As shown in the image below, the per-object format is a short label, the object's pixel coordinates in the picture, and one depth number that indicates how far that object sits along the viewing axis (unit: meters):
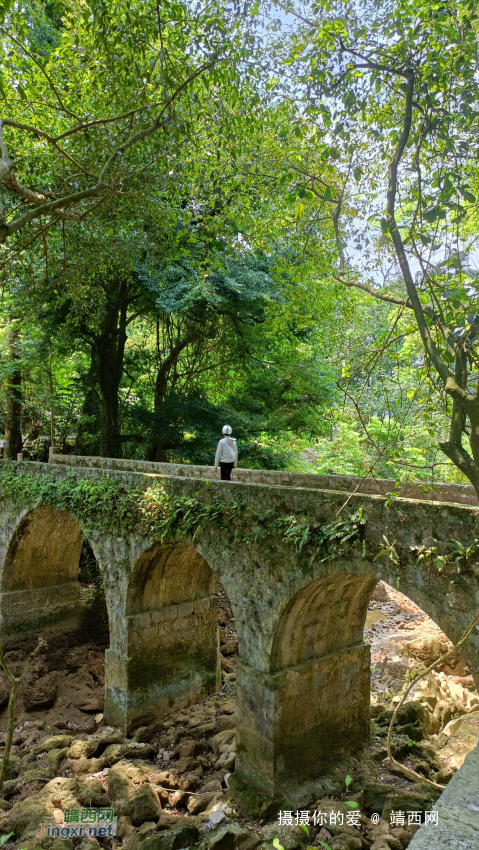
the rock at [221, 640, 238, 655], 11.09
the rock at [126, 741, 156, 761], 7.88
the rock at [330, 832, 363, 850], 5.52
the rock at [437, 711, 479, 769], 6.96
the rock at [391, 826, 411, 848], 5.61
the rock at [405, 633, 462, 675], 9.45
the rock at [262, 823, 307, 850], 5.62
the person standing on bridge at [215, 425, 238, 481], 8.33
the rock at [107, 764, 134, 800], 6.80
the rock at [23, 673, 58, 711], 9.44
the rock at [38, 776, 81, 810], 6.59
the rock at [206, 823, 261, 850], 5.66
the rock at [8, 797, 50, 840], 6.12
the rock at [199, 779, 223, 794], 6.94
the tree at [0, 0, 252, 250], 5.11
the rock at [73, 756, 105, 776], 7.45
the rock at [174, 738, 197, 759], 7.63
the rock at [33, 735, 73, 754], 8.09
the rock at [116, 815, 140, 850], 5.97
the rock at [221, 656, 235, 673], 10.41
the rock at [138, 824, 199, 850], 5.66
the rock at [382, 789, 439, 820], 5.78
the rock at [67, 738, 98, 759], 7.80
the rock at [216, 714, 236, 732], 8.19
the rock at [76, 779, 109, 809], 6.67
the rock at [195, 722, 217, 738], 8.15
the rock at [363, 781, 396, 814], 6.13
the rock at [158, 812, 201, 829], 6.30
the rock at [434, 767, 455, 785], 6.49
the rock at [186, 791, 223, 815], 6.65
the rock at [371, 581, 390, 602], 13.94
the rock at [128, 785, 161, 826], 6.45
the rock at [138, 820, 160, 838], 6.15
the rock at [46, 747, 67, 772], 7.64
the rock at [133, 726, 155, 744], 8.32
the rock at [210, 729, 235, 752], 7.74
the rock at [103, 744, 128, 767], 7.68
